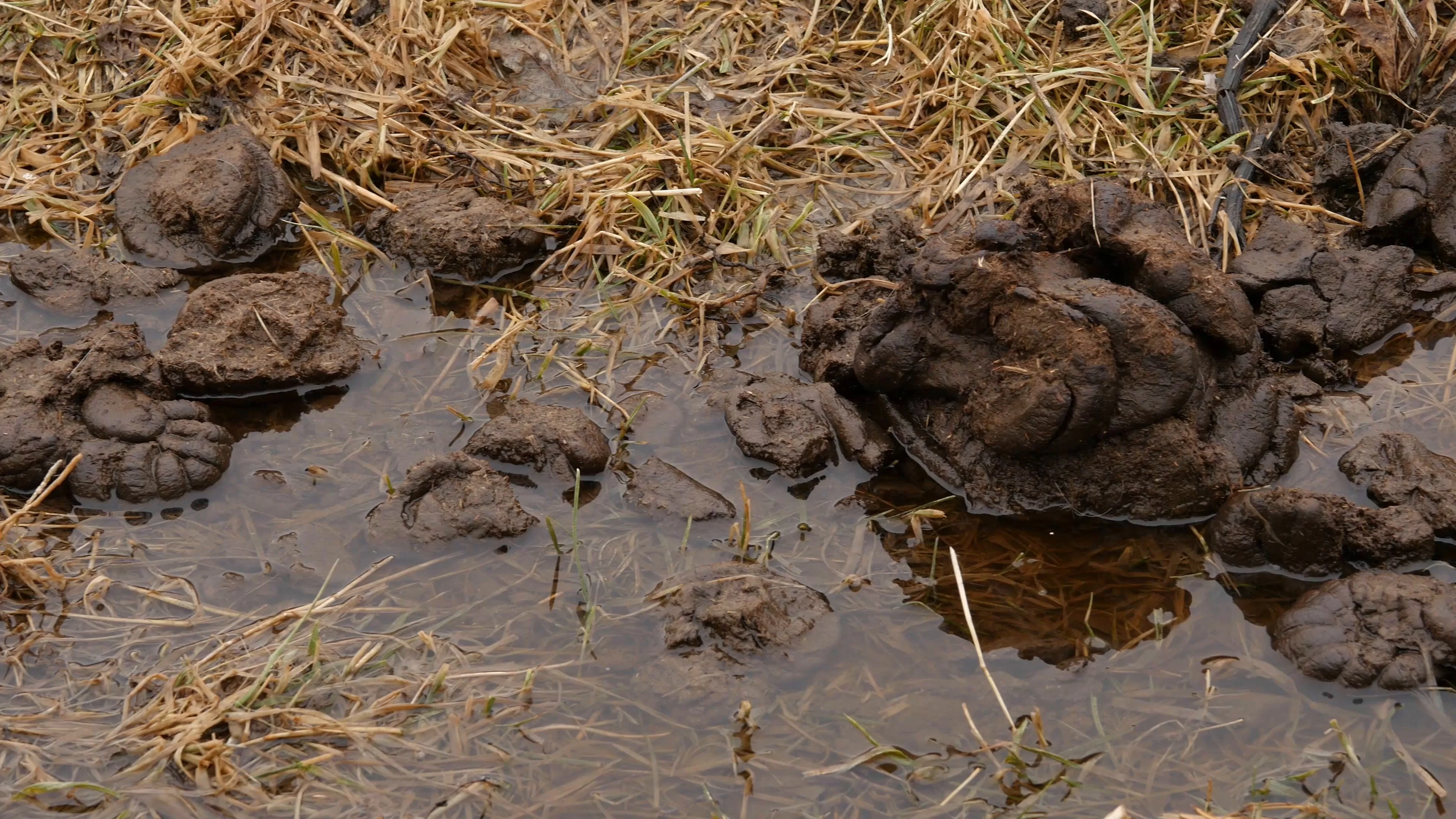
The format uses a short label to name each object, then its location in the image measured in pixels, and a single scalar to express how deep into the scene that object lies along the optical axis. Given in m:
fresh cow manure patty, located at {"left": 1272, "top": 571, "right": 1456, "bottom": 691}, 3.05
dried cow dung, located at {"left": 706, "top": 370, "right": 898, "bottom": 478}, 3.76
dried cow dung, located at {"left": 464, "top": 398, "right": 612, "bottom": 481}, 3.71
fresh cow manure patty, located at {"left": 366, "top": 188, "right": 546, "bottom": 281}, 4.43
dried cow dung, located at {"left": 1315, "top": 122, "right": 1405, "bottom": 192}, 4.50
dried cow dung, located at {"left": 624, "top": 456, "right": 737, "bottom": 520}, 3.62
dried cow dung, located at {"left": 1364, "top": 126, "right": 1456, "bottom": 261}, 4.28
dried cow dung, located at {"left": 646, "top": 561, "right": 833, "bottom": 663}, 3.21
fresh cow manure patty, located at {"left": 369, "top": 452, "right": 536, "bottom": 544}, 3.51
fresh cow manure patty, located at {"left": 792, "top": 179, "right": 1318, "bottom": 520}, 3.40
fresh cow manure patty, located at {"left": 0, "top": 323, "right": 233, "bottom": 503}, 3.64
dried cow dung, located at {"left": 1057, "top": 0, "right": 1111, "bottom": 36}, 4.97
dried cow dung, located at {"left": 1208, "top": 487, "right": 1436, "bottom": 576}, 3.28
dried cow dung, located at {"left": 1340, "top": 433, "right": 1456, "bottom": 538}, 3.43
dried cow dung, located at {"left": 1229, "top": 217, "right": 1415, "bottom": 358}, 4.02
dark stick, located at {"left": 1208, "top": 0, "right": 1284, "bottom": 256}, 4.43
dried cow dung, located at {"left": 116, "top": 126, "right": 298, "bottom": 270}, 4.52
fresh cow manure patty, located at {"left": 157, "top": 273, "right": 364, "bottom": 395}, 3.96
